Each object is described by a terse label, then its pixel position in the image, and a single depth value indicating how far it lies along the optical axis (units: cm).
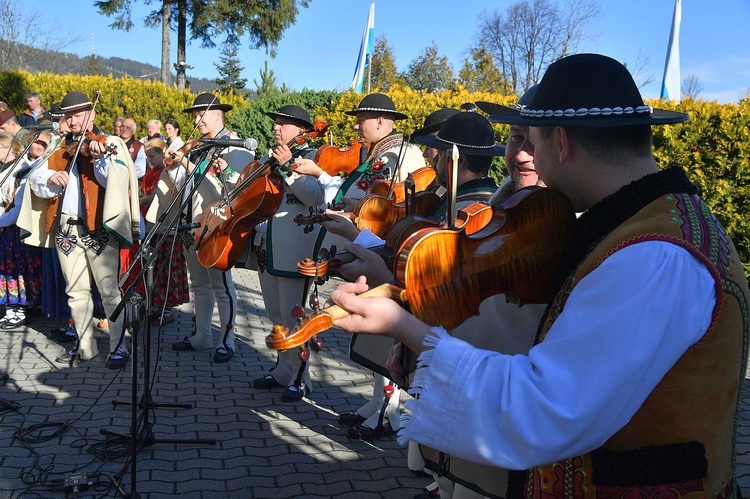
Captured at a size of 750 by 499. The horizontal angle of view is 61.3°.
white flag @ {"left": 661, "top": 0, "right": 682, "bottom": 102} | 1251
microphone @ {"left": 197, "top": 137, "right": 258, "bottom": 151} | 359
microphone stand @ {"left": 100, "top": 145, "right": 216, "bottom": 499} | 341
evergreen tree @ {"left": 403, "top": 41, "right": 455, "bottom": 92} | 3909
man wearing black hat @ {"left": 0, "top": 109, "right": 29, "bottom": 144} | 716
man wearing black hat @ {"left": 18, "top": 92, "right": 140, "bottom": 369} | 540
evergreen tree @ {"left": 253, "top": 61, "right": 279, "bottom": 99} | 1895
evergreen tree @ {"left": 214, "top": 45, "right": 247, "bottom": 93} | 3594
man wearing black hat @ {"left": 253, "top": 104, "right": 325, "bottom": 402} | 487
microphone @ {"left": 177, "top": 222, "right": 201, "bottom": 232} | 368
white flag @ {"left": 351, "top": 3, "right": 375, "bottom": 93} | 1369
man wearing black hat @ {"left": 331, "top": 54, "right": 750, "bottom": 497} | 123
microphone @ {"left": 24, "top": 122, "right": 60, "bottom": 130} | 485
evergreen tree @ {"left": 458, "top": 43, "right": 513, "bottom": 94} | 3394
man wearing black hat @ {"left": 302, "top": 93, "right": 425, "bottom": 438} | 455
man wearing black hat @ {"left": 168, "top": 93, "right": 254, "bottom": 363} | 561
